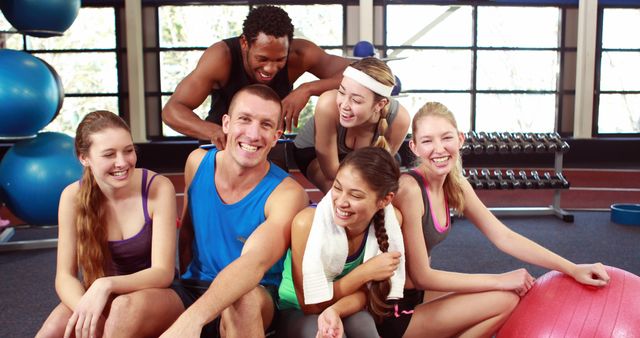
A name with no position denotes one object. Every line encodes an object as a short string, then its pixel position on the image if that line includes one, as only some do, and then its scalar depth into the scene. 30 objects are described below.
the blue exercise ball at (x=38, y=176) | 3.97
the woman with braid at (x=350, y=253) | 1.87
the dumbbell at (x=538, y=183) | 5.36
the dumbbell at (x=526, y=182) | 5.39
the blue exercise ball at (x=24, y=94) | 3.76
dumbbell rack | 5.61
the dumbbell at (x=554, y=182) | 5.38
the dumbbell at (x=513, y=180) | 5.39
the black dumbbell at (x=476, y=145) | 5.12
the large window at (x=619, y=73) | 8.59
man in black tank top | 2.55
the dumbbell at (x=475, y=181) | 5.29
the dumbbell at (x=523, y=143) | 5.27
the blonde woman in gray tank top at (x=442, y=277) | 2.09
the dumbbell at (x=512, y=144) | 5.27
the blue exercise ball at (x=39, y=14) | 4.01
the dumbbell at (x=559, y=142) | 5.31
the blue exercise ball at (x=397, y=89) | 5.42
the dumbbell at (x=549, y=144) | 5.30
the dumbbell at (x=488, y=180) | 5.33
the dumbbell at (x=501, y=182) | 5.37
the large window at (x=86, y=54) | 8.23
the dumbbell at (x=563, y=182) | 5.36
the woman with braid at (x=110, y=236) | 1.81
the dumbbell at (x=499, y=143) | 5.22
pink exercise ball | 1.88
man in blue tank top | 1.97
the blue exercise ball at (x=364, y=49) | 5.59
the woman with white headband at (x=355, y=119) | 2.36
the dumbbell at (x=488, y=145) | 5.18
